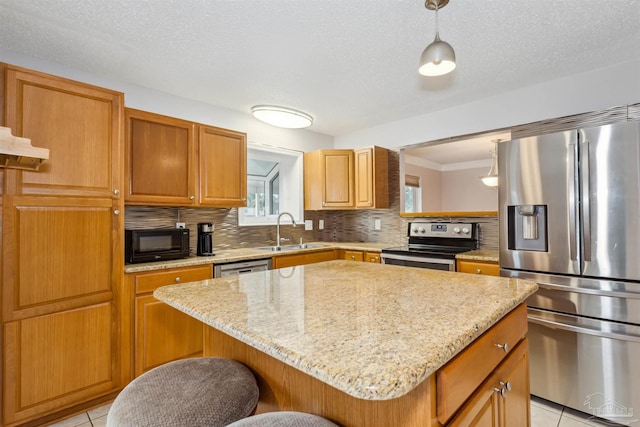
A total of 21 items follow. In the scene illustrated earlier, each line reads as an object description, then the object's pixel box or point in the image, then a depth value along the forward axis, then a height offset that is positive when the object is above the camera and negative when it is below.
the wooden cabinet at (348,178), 3.80 +0.51
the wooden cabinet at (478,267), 2.56 -0.40
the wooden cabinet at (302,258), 3.13 -0.41
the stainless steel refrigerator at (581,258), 1.87 -0.26
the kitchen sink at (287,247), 3.59 -0.33
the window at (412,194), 3.74 +0.29
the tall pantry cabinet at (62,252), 1.80 -0.19
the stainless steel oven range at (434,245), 2.92 -0.29
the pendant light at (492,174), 3.15 +0.44
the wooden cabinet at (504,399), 0.94 -0.61
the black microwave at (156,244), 2.40 -0.19
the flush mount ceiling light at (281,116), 2.87 +0.97
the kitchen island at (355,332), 0.69 -0.30
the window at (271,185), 3.76 +0.44
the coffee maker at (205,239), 2.93 -0.18
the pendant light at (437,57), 1.53 +0.79
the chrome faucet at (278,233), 3.71 -0.16
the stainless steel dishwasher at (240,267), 2.70 -0.42
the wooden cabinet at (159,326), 2.26 -0.79
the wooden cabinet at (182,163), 2.49 +0.50
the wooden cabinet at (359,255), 3.43 -0.41
